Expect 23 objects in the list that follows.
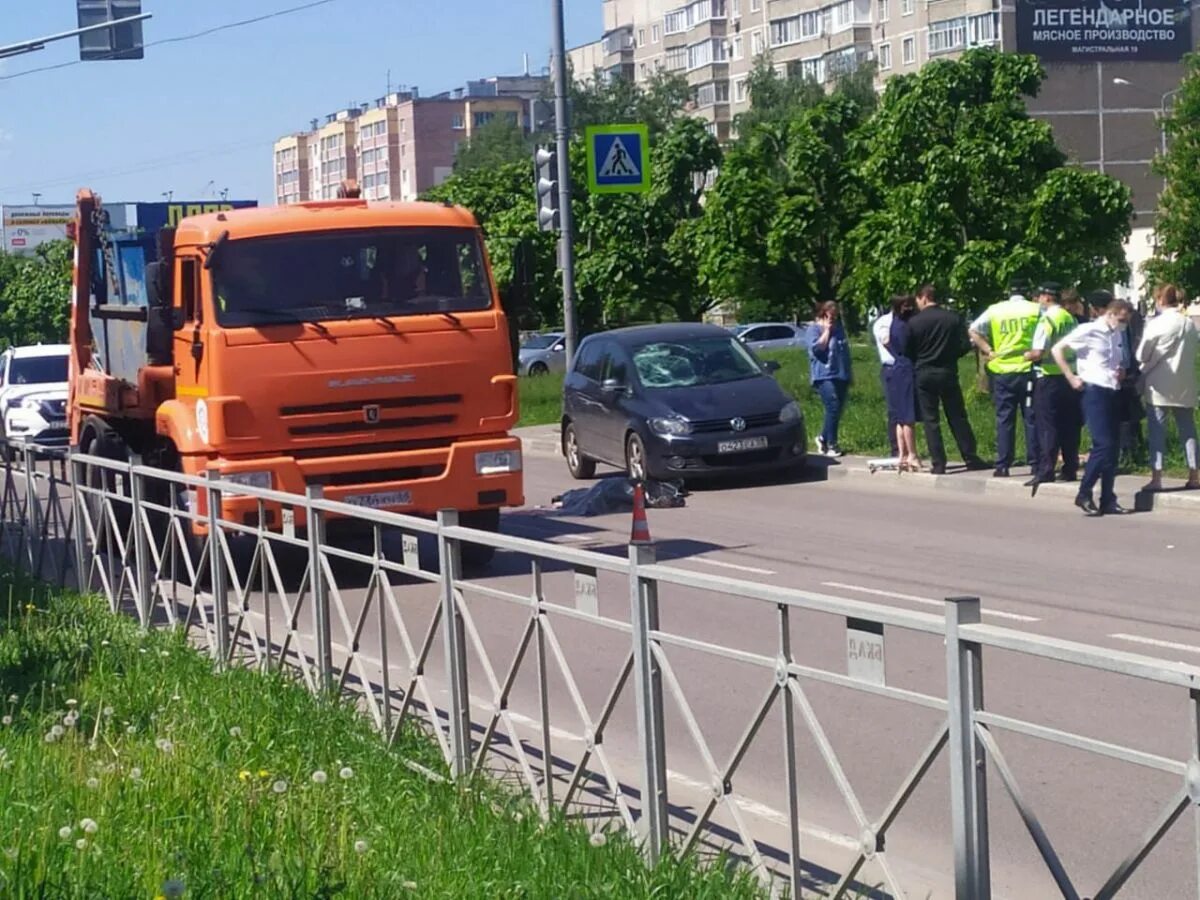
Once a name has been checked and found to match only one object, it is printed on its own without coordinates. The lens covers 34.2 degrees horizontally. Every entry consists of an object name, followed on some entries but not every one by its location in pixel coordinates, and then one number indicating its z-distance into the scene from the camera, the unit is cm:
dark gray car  1991
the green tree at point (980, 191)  2894
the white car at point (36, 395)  2983
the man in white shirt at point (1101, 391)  1521
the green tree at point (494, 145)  9871
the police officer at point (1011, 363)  1788
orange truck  1325
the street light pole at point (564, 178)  2627
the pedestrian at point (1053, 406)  1695
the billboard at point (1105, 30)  8712
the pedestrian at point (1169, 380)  1609
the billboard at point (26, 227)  13825
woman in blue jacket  2159
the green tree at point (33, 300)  7950
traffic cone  1317
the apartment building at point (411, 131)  15175
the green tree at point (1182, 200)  6019
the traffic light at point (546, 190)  2530
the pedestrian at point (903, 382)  1912
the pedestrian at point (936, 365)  1886
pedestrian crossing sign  2556
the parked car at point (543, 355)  5859
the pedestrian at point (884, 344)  1928
